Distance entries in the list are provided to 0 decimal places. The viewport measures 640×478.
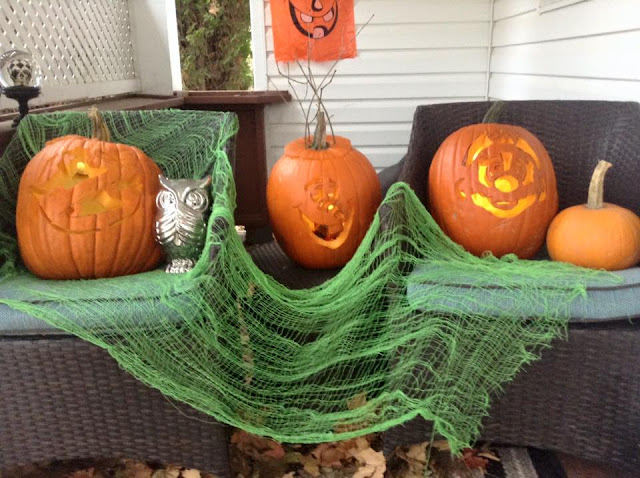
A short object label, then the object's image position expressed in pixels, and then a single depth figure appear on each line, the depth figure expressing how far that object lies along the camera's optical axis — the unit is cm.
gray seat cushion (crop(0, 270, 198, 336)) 134
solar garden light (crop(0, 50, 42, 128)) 181
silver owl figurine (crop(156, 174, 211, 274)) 169
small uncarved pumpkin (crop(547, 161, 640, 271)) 151
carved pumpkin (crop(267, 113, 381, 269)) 199
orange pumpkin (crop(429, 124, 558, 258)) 173
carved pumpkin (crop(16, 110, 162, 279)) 164
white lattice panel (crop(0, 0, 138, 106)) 246
